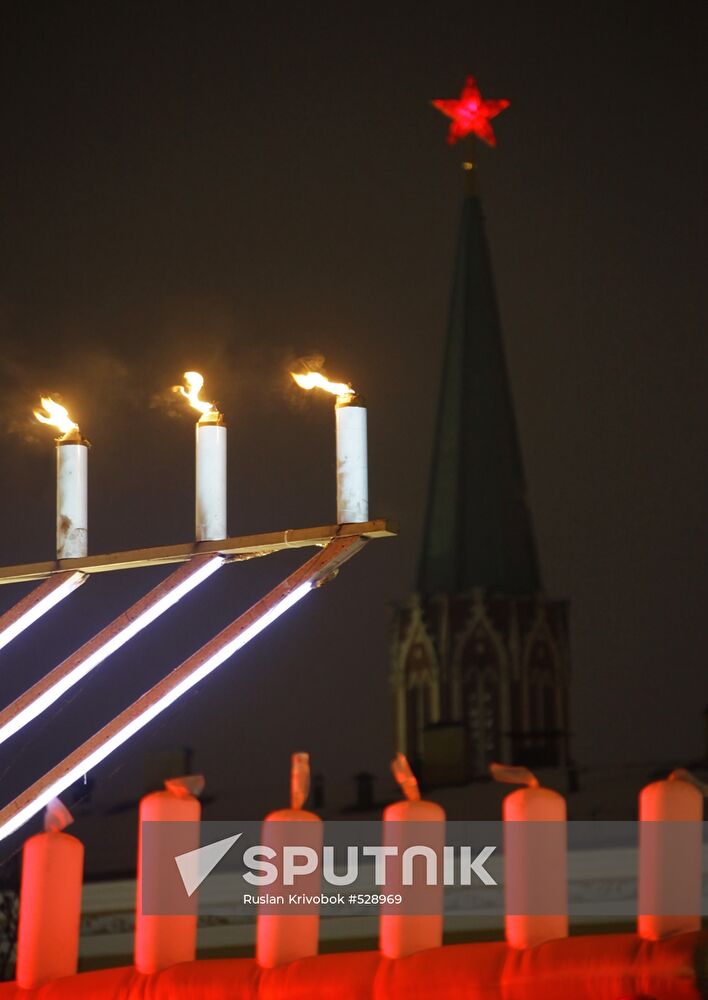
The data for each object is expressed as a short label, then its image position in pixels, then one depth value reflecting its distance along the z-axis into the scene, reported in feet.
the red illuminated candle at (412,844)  26.96
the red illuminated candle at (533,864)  26.53
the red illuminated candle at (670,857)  25.77
